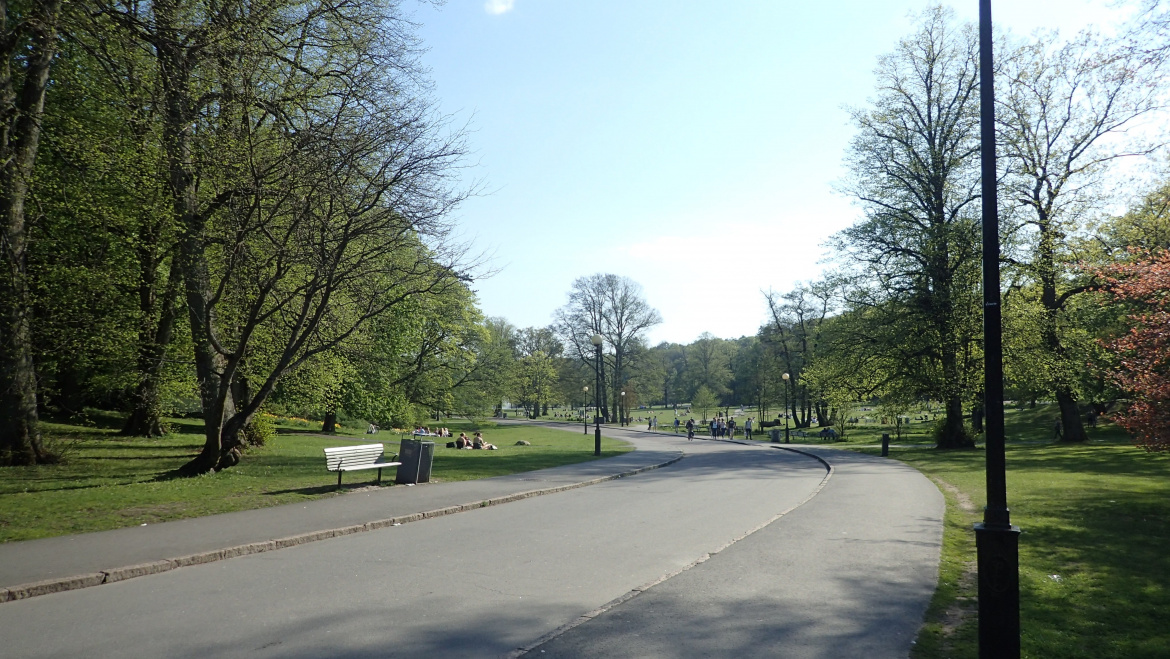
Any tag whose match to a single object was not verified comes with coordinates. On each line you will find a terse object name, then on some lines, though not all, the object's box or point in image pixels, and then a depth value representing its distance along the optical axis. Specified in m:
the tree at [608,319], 70.50
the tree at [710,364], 89.18
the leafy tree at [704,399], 68.38
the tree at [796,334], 59.50
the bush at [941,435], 30.20
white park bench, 13.71
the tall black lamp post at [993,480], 4.96
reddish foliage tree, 10.98
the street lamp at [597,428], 26.41
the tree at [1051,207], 28.77
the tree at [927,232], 28.58
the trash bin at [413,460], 15.26
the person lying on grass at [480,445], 29.73
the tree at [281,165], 13.87
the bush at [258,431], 22.75
